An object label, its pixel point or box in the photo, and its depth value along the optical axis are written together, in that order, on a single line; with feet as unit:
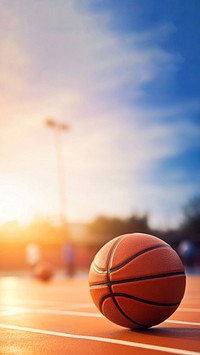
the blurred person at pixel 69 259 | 102.37
